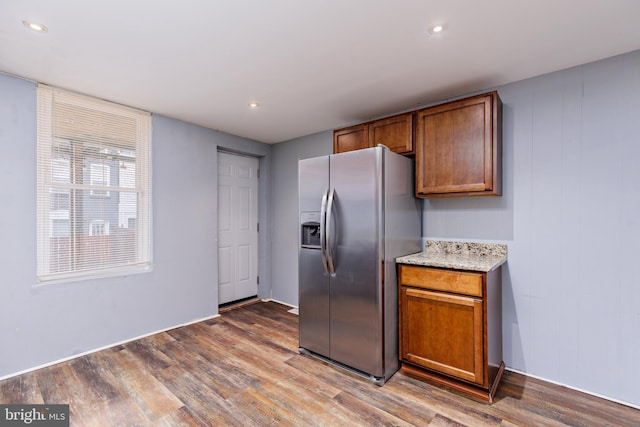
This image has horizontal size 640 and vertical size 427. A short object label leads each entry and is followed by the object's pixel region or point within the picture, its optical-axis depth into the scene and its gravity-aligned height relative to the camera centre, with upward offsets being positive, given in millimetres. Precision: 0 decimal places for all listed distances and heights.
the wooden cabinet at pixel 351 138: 3015 +813
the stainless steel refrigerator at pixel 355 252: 2275 -330
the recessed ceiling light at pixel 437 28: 1726 +1116
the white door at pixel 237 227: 4074 -197
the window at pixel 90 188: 2523 +253
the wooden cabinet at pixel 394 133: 2670 +776
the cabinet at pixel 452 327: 2023 -863
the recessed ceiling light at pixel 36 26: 1703 +1127
